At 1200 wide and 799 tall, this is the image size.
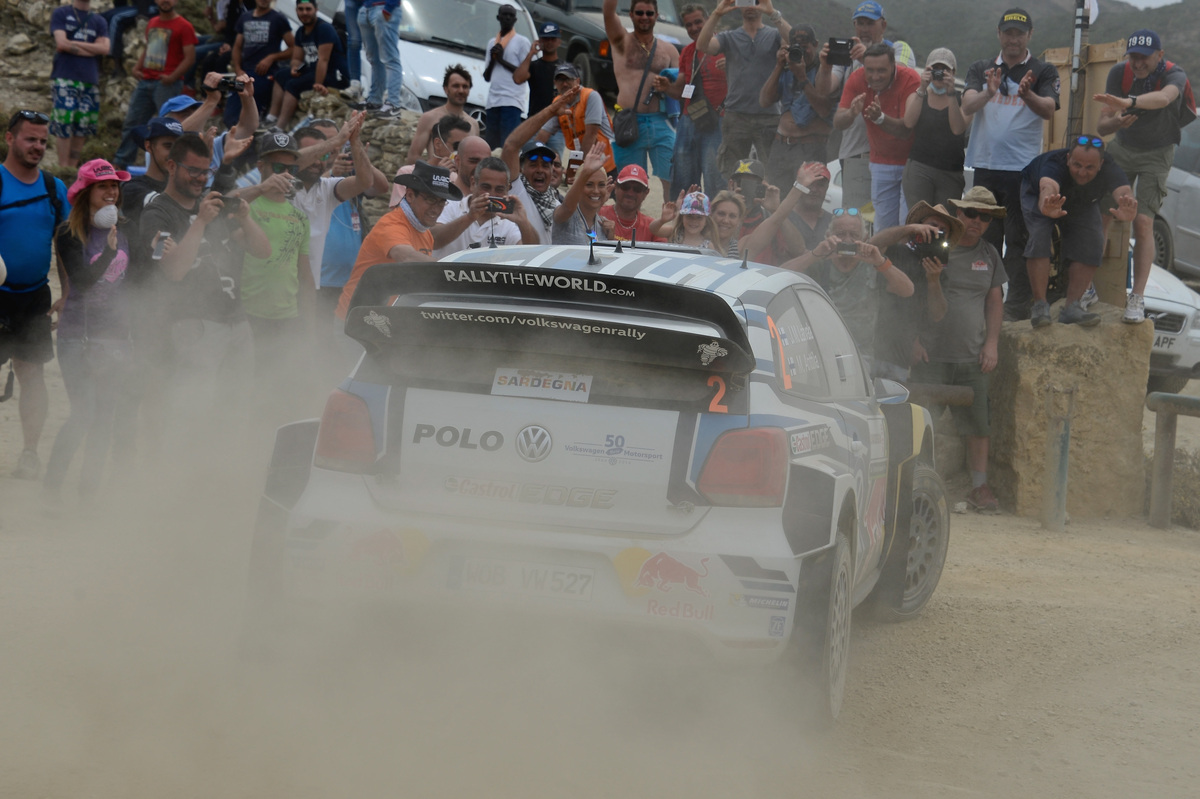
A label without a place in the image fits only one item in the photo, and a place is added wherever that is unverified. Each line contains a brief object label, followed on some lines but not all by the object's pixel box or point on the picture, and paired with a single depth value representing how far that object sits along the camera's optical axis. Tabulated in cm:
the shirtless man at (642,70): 2241
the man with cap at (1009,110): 2008
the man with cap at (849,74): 2128
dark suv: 3812
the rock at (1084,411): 1997
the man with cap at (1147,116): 2058
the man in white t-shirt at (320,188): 1766
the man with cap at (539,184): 1716
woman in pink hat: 1461
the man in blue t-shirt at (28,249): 1527
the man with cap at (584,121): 2137
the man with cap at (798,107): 2187
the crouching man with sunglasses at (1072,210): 1928
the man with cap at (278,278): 1666
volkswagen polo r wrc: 826
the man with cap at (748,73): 2237
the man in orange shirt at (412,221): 1508
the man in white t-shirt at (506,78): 2580
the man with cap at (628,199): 1800
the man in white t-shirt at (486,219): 1560
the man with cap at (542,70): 2562
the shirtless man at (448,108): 2200
